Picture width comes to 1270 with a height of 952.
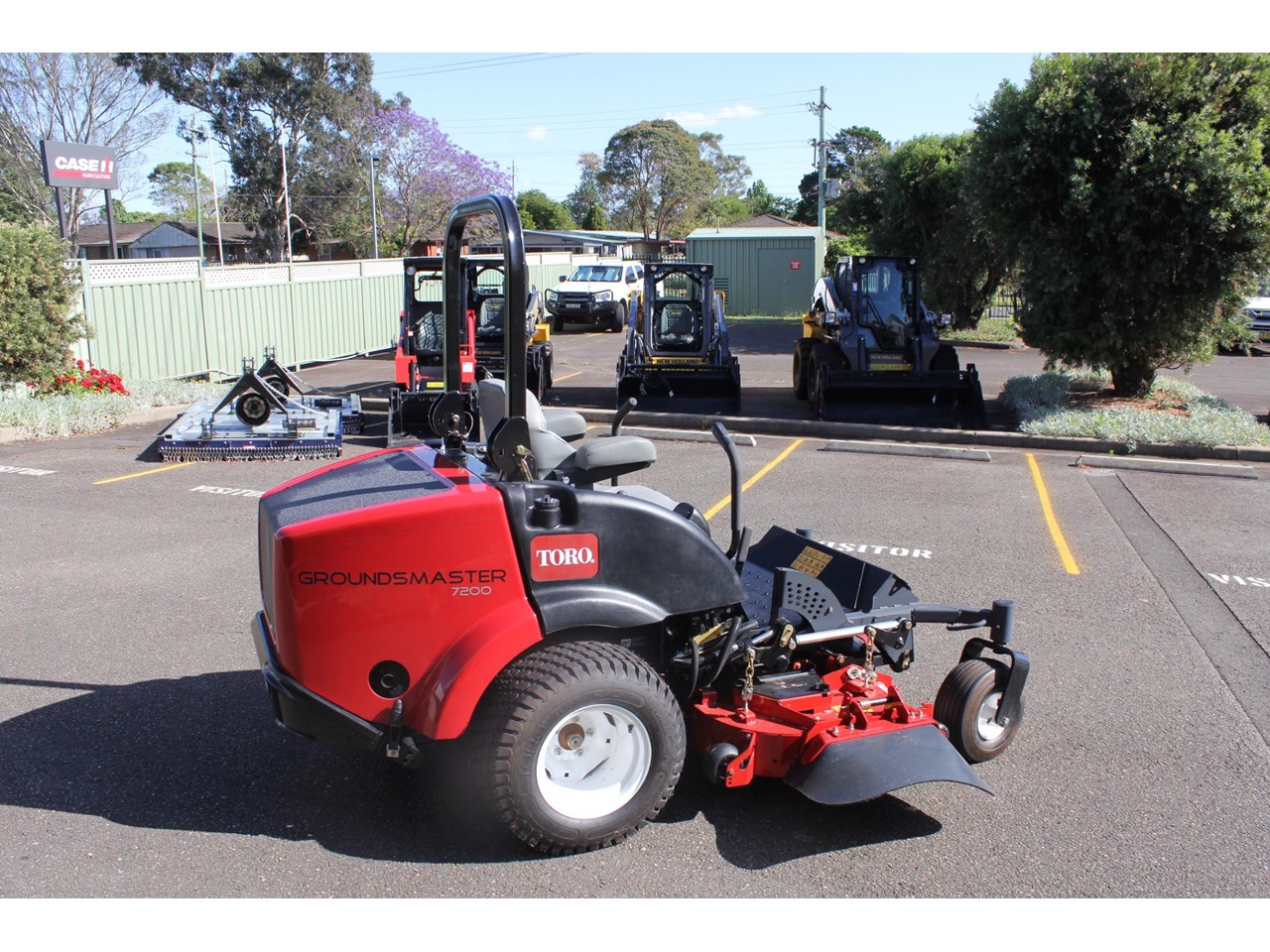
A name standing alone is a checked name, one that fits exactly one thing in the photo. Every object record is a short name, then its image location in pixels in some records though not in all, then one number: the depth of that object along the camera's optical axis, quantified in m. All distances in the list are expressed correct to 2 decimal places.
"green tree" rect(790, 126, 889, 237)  64.19
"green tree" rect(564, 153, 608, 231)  67.56
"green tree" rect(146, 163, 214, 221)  85.94
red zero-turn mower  3.54
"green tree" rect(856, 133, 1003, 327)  25.33
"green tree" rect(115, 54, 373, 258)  45.66
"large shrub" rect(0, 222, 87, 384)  13.14
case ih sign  16.53
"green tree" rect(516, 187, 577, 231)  68.69
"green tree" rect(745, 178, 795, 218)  83.62
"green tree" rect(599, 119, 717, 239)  62.62
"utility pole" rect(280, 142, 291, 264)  47.95
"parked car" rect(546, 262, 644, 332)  28.62
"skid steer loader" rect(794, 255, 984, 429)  13.86
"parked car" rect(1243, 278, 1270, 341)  25.16
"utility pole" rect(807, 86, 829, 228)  36.28
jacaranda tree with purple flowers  49.50
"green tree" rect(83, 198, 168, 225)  69.00
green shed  34.62
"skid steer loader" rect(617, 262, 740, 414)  14.69
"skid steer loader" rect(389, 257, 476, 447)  12.28
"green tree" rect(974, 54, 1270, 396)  12.44
